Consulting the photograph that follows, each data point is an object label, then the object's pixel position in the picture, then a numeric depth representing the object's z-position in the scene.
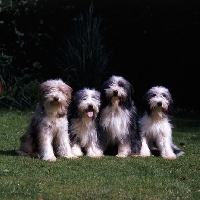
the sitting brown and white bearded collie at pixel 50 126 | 9.30
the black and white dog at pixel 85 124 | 9.69
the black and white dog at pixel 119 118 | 9.73
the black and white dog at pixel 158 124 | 9.90
